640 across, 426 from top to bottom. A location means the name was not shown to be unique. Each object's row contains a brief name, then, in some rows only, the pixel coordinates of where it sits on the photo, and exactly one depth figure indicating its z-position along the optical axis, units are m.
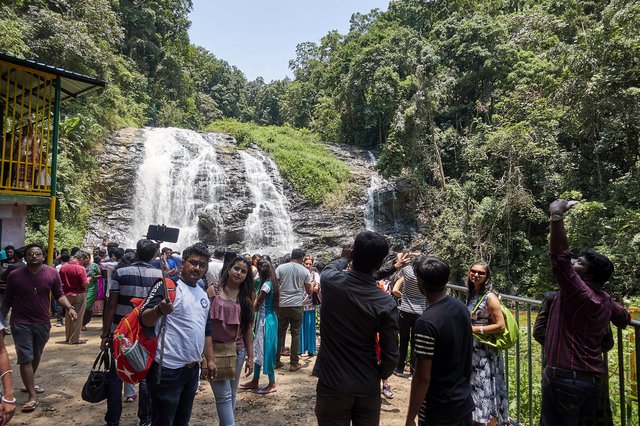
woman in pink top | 3.73
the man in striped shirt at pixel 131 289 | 4.27
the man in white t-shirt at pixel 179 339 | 3.09
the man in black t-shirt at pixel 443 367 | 2.52
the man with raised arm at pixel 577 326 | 2.68
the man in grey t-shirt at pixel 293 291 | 6.55
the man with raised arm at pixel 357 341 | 2.70
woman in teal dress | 5.77
